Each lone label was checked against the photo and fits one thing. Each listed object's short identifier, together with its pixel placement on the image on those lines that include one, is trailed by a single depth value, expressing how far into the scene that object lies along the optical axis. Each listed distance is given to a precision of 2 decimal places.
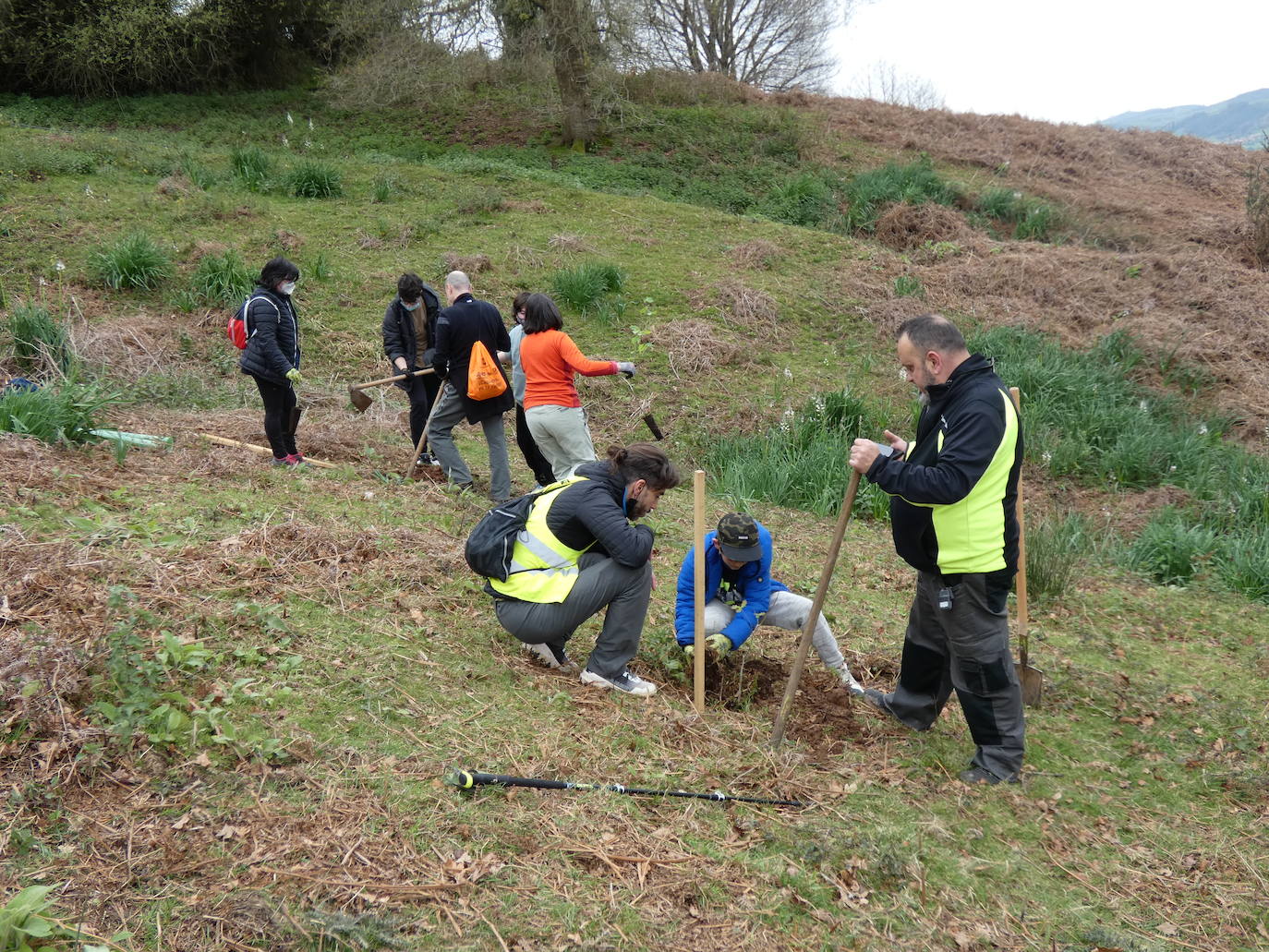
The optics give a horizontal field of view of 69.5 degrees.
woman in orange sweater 6.14
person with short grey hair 6.65
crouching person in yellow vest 3.87
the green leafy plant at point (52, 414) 5.71
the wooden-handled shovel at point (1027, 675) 4.63
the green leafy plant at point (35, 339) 7.77
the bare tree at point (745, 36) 23.48
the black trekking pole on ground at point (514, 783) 3.15
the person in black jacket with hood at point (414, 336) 7.20
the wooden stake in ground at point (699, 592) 3.78
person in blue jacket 4.17
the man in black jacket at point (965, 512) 3.46
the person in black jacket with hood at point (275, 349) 6.27
